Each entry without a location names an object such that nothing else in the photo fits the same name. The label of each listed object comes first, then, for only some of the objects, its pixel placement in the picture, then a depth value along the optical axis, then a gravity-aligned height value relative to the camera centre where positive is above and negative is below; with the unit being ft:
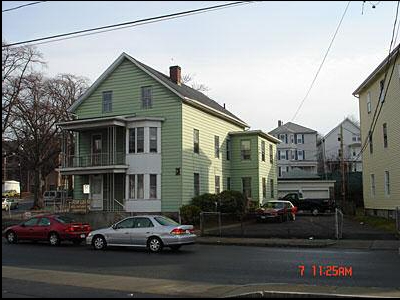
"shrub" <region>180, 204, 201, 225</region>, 98.89 -4.33
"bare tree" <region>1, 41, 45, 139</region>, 151.02 +35.44
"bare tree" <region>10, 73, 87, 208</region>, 162.20 +26.19
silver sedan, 62.54 -5.42
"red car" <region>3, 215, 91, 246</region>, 74.84 -5.63
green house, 105.09 +11.50
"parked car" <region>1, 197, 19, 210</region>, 183.26 -3.91
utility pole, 162.63 +0.47
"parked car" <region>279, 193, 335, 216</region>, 142.72 -3.84
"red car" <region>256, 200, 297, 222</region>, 106.32 -4.21
